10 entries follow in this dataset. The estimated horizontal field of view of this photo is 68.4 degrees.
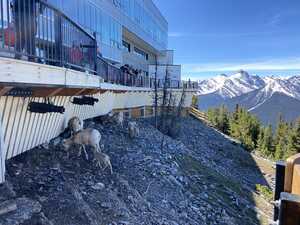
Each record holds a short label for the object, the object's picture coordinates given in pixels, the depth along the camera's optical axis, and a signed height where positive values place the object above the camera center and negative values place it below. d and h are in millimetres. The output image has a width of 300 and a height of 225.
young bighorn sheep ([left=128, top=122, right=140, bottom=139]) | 9533 -1573
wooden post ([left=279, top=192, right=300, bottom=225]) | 1197 -611
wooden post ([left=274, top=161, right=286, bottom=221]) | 1633 -603
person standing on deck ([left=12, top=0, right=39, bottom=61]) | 3011 +927
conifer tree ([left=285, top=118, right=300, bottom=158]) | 23722 -4746
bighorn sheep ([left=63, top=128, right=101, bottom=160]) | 5843 -1275
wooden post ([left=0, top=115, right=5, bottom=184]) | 3778 -1213
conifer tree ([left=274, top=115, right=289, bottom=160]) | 24158 -5280
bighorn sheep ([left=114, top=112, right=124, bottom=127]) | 10264 -1201
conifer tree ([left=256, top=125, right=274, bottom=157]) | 25056 -5450
